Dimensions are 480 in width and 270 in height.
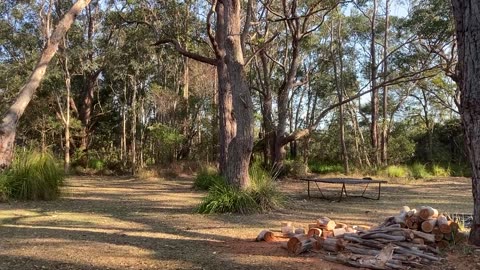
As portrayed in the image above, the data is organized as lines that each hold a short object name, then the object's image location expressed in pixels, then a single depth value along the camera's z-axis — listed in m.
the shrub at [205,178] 13.47
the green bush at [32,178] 10.34
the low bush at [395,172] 20.89
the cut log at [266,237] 6.07
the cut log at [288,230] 6.20
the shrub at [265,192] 9.06
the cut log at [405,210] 5.95
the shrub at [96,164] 24.64
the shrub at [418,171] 21.13
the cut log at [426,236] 5.29
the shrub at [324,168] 25.05
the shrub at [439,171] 23.31
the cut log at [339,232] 5.64
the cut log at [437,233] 5.43
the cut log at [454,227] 5.41
